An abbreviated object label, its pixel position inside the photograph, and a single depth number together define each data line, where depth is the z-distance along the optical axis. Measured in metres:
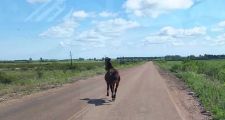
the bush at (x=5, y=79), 42.89
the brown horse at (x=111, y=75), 19.45
